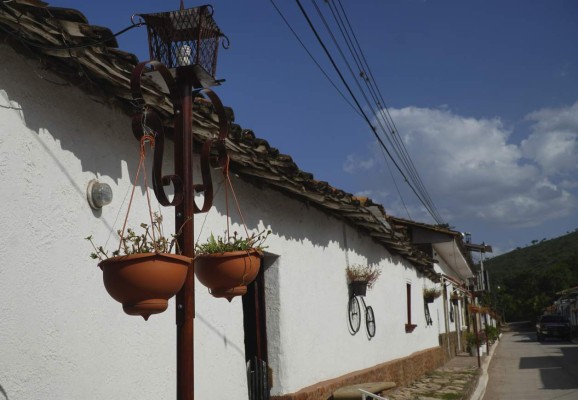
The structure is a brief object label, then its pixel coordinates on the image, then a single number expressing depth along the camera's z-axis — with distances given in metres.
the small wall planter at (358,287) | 9.01
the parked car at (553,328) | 35.88
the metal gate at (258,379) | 6.07
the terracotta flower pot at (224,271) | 3.03
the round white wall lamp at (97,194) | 3.77
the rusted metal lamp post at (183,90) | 2.84
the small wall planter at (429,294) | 15.86
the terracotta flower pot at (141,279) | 2.50
